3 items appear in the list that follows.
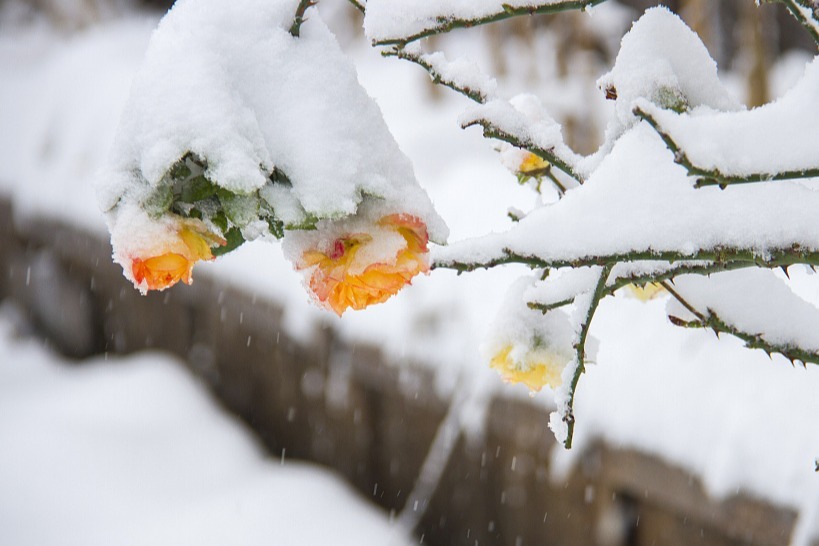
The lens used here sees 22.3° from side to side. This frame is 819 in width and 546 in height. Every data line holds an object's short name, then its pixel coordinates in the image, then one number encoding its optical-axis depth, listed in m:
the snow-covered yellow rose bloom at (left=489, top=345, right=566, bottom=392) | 1.32
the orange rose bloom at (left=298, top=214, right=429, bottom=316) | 1.11
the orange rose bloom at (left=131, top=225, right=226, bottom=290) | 1.11
